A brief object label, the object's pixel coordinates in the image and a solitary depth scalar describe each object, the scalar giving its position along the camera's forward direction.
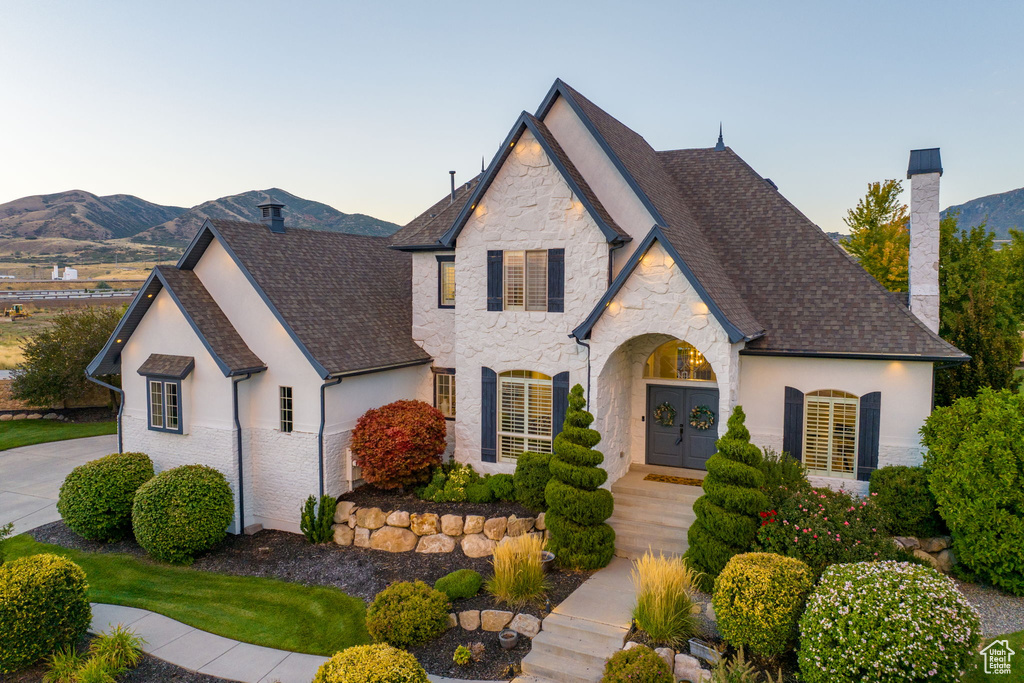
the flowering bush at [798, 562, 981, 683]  6.80
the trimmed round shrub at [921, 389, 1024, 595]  10.31
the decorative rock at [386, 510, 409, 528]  13.50
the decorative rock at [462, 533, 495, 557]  12.73
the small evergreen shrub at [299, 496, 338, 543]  13.92
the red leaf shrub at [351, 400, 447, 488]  14.22
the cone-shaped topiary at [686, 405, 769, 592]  10.24
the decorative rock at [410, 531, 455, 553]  13.02
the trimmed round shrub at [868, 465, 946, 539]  11.82
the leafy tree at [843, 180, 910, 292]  23.05
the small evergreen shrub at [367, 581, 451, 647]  9.46
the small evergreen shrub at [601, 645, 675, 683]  7.58
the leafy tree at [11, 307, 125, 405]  25.69
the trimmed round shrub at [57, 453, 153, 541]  14.16
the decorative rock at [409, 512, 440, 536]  13.29
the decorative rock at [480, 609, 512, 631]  9.88
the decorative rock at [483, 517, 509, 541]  12.89
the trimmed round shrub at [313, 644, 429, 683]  6.90
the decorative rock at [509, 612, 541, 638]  9.66
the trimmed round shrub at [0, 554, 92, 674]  8.85
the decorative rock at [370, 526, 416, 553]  13.32
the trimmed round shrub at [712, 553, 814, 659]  8.14
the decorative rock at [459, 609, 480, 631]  9.96
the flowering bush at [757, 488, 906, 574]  9.81
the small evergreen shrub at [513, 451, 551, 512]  13.49
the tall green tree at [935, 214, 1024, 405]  15.73
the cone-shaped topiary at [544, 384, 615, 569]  11.51
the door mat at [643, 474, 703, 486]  14.34
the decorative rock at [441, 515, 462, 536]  13.12
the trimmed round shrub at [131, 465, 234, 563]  13.12
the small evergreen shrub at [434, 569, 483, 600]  10.70
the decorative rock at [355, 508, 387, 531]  13.73
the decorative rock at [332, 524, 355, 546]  13.81
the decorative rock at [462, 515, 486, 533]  13.05
